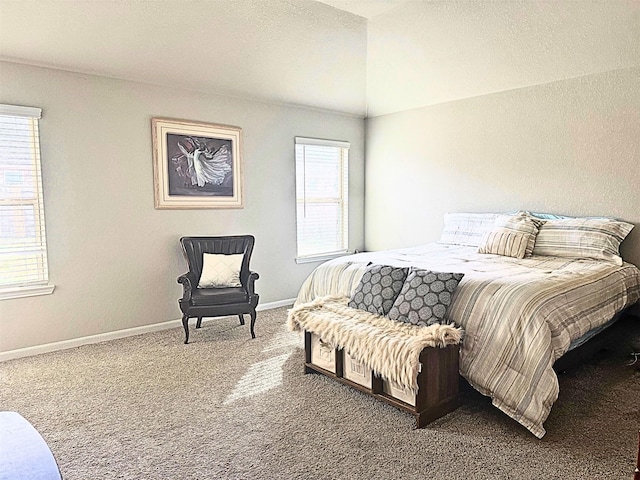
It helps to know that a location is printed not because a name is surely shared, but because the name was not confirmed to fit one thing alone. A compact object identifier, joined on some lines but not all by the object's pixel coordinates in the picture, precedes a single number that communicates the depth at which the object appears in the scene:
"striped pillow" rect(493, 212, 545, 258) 3.93
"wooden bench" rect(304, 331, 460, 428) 2.46
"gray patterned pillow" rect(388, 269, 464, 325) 2.71
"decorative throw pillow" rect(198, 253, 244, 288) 4.19
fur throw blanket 2.43
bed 2.45
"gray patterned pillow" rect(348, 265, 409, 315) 2.96
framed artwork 4.33
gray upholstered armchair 3.93
